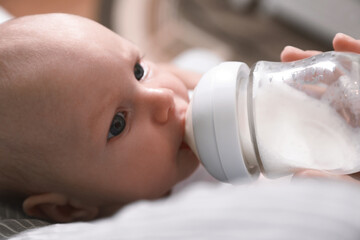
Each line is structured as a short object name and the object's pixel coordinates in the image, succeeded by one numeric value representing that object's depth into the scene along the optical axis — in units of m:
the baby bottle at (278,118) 0.40
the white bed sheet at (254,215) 0.33
